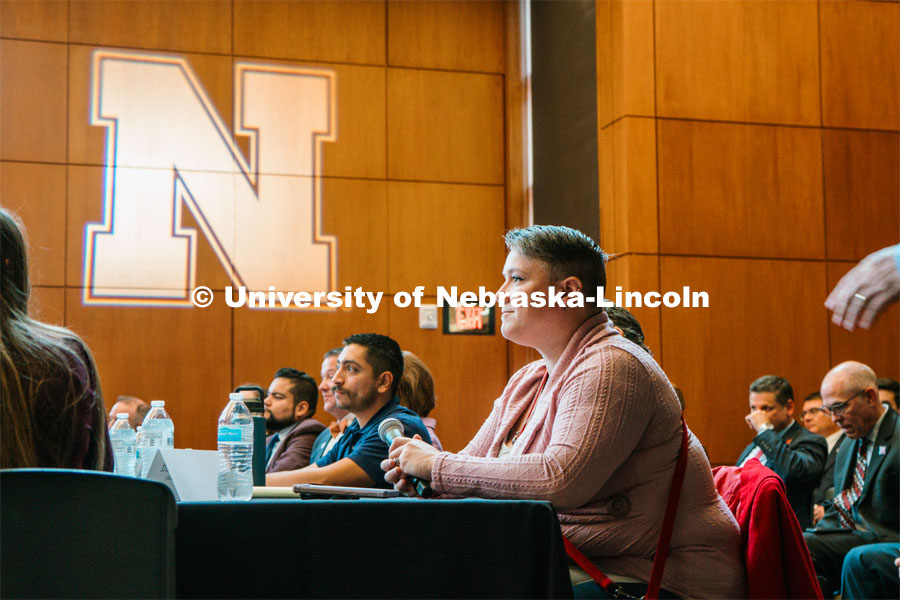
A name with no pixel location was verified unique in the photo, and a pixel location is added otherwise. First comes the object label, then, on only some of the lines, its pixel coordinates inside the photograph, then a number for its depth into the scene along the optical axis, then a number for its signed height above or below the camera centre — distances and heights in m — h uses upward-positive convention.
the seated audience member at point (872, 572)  3.29 -0.73
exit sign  6.47 +0.27
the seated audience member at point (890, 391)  4.92 -0.16
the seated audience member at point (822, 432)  4.86 -0.40
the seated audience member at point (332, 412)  4.10 -0.25
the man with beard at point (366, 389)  3.04 -0.10
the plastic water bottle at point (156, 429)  2.54 -0.19
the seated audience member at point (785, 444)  4.10 -0.38
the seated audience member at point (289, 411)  4.16 -0.25
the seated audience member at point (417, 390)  3.76 -0.12
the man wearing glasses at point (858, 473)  3.82 -0.46
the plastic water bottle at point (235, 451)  1.94 -0.20
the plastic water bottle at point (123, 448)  2.38 -0.22
